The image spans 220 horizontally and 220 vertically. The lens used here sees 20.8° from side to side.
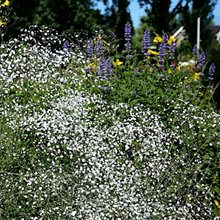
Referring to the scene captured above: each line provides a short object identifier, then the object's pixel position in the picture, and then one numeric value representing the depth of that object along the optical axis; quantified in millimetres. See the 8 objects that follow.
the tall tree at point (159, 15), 16812
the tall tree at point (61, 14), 19000
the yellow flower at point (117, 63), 4998
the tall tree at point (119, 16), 16875
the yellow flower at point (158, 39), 5236
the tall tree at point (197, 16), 17156
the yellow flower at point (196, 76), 5086
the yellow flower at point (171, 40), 5180
